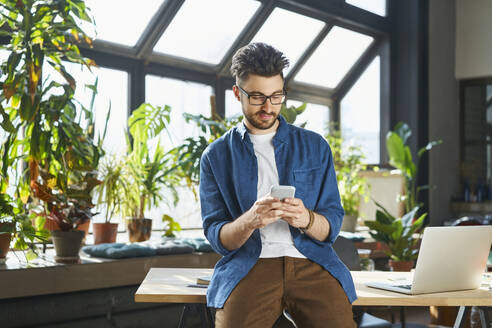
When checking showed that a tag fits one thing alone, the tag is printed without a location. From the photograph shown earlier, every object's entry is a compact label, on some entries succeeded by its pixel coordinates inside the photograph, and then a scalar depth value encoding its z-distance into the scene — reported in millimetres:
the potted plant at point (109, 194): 3666
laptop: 2053
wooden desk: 1945
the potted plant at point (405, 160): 5422
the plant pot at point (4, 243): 2924
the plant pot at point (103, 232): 3689
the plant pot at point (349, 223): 5059
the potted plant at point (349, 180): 5098
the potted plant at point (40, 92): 2943
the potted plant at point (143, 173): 3832
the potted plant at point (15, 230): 2889
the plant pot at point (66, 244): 3170
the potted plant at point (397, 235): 4250
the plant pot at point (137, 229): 3877
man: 1698
